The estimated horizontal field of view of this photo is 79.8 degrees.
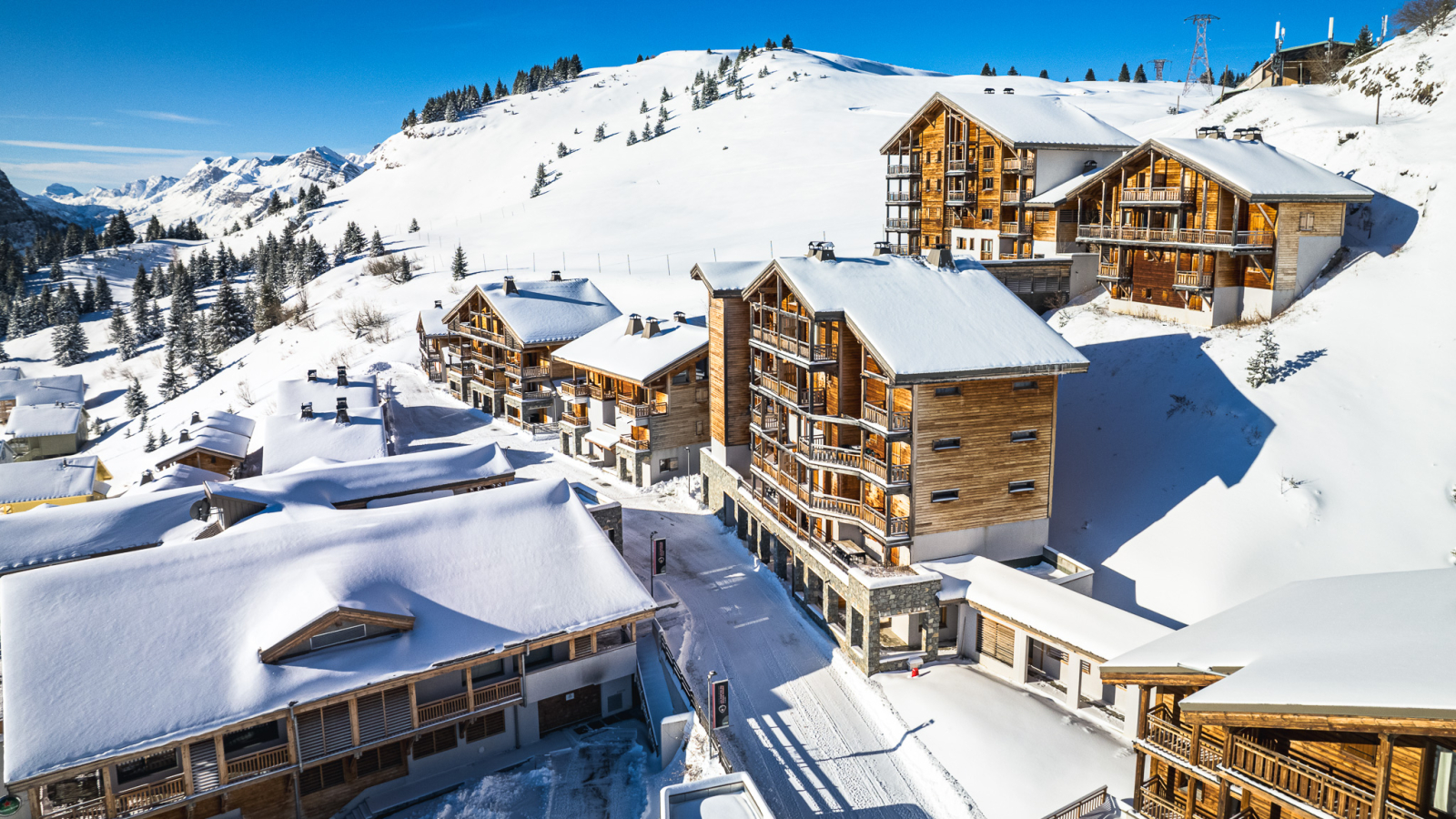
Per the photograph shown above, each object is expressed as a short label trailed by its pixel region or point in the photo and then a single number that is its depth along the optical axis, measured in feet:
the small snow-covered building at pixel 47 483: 155.02
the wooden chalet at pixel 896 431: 90.99
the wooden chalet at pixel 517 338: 188.24
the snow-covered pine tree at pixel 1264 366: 110.93
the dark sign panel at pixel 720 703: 74.49
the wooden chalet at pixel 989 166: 170.19
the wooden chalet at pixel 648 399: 146.43
